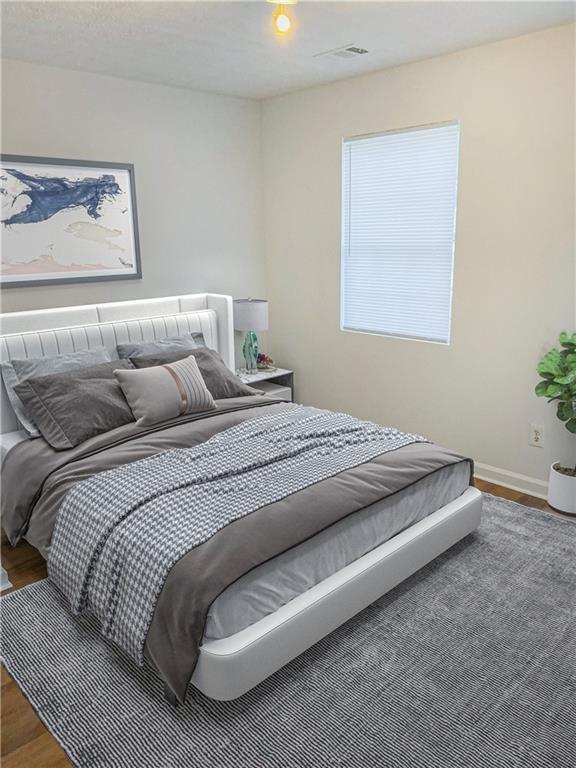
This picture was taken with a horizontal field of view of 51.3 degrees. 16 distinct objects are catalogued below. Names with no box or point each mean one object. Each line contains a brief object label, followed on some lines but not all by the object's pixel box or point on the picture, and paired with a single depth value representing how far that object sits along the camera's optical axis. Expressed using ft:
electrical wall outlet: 11.74
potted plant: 10.32
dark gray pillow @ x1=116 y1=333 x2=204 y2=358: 12.16
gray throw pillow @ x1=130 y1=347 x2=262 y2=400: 11.71
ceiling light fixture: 8.28
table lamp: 14.98
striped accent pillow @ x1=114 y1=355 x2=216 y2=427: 10.53
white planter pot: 10.97
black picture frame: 11.64
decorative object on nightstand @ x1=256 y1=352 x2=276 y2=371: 15.92
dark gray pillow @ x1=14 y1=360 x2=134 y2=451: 9.95
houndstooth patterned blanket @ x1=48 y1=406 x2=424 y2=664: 7.06
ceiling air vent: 10.99
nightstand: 15.15
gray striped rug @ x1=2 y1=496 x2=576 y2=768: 6.23
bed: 6.55
